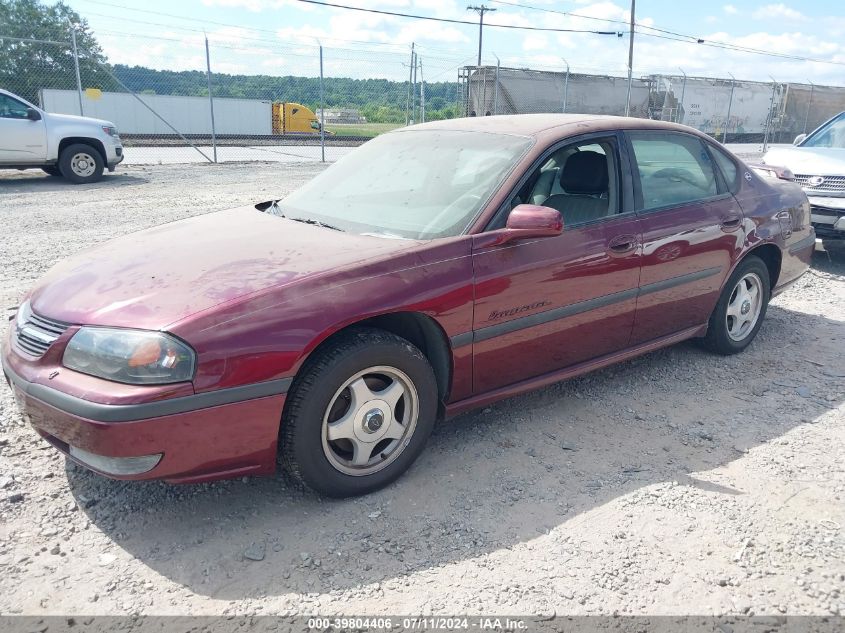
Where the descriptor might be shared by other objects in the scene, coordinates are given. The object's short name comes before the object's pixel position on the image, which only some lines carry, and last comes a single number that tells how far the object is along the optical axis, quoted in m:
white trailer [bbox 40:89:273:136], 26.00
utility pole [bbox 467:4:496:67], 39.66
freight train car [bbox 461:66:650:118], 22.67
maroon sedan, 2.47
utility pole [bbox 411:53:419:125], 19.34
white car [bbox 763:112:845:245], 7.31
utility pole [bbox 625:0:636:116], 34.22
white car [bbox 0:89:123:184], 11.29
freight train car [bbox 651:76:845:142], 27.75
